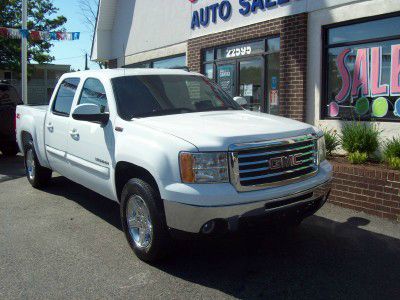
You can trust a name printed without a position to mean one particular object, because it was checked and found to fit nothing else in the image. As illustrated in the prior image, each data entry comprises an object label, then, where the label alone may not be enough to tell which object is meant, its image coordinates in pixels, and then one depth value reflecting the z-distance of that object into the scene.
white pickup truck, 3.69
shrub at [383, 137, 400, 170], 5.90
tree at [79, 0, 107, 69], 19.08
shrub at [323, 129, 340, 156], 7.18
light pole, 16.02
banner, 16.31
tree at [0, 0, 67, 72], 28.00
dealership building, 7.40
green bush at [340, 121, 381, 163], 6.63
